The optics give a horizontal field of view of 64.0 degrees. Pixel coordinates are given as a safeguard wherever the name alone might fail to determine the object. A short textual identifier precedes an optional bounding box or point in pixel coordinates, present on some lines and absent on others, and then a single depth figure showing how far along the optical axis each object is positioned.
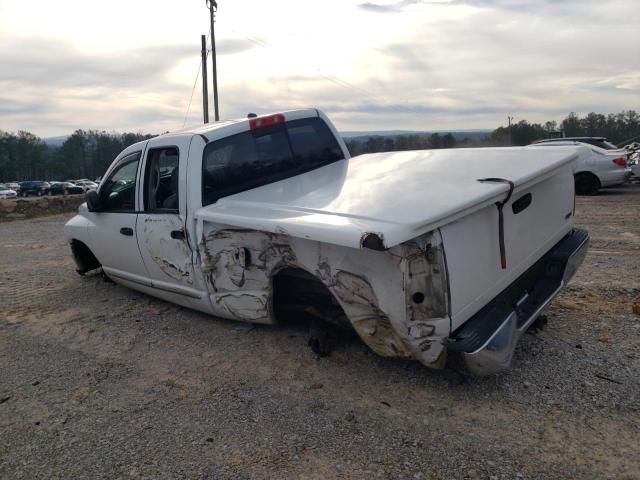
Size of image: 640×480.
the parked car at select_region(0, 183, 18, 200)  44.71
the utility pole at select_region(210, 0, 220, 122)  20.89
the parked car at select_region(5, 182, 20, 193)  56.46
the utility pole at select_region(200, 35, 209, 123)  20.64
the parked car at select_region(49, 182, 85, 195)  45.19
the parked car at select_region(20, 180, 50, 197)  49.78
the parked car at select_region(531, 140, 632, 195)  13.21
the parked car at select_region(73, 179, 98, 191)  55.49
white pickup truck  2.84
